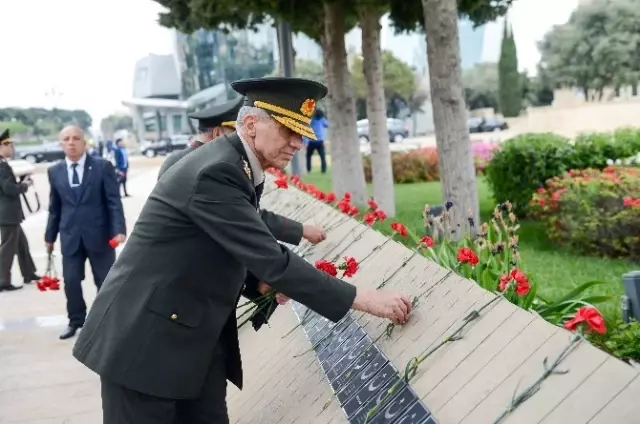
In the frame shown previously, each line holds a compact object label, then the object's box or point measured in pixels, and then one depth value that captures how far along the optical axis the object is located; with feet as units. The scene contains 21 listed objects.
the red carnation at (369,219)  13.07
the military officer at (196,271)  7.06
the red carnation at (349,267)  9.45
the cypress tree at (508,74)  152.97
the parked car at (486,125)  151.43
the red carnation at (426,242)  10.36
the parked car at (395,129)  140.64
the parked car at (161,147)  154.71
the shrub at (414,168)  56.90
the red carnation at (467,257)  9.23
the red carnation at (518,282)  8.40
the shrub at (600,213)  21.20
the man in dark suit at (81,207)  18.26
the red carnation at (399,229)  11.71
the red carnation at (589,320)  5.92
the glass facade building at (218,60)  104.32
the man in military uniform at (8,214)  25.03
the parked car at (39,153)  130.93
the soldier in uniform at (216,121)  14.29
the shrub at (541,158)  29.19
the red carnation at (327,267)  9.59
